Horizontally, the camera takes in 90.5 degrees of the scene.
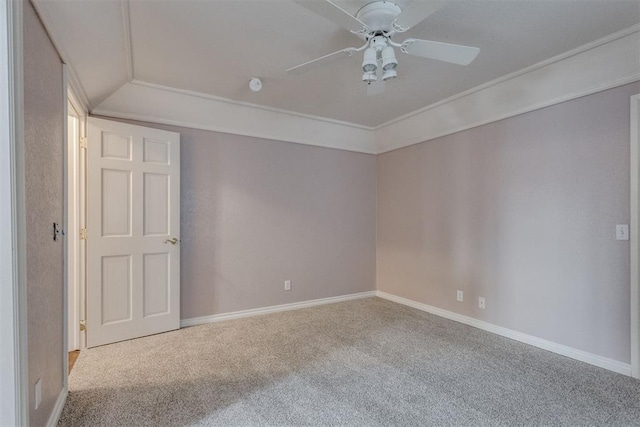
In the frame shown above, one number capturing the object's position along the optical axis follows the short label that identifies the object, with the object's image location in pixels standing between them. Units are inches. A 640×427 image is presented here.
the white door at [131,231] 109.0
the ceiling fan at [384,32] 61.4
